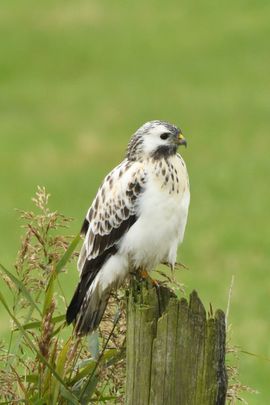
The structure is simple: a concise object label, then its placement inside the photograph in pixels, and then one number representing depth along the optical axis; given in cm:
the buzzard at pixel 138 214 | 1219
